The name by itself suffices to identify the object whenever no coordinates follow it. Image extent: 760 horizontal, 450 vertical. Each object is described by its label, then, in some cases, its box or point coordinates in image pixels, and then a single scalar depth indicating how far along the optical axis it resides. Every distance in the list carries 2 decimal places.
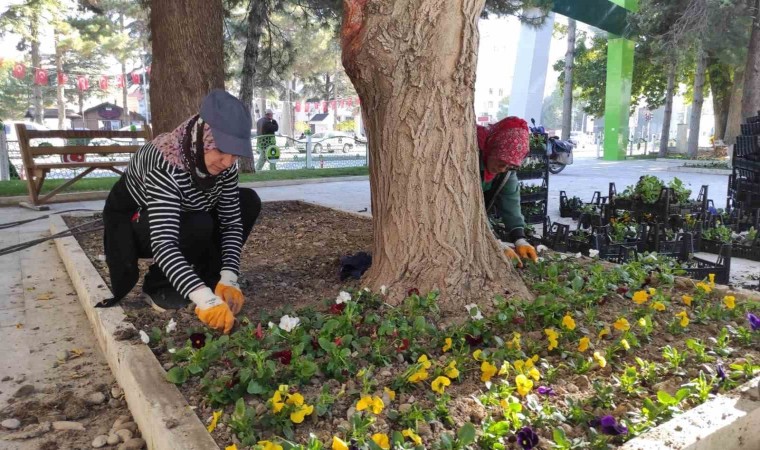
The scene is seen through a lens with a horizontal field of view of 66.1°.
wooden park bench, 7.85
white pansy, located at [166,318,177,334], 2.50
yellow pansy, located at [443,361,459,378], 2.00
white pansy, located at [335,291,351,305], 2.54
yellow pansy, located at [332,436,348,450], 1.52
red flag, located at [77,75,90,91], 33.62
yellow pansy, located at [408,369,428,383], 1.95
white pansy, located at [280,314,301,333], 2.24
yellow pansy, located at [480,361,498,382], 2.02
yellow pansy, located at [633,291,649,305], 2.62
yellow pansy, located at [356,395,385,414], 1.69
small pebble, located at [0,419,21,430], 2.14
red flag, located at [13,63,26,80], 30.20
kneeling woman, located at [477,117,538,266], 3.42
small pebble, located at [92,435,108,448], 2.04
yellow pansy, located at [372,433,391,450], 1.54
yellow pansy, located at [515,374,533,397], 1.82
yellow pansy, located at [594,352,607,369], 2.09
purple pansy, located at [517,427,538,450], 1.61
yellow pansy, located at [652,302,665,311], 2.60
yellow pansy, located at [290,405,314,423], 1.71
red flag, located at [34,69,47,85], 27.56
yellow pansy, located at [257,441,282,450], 1.50
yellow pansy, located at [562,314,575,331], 2.34
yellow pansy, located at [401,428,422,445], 1.61
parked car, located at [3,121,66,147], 17.22
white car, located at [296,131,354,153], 26.28
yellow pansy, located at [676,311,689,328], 2.40
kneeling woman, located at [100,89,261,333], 2.46
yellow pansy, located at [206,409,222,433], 1.74
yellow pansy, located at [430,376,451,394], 1.89
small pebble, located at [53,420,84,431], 2.15
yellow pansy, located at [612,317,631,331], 2.34
